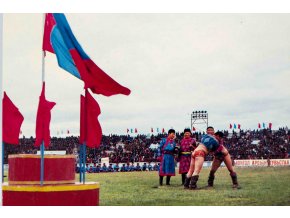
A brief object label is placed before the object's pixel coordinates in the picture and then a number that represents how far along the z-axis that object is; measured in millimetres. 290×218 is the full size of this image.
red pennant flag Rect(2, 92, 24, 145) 8492
